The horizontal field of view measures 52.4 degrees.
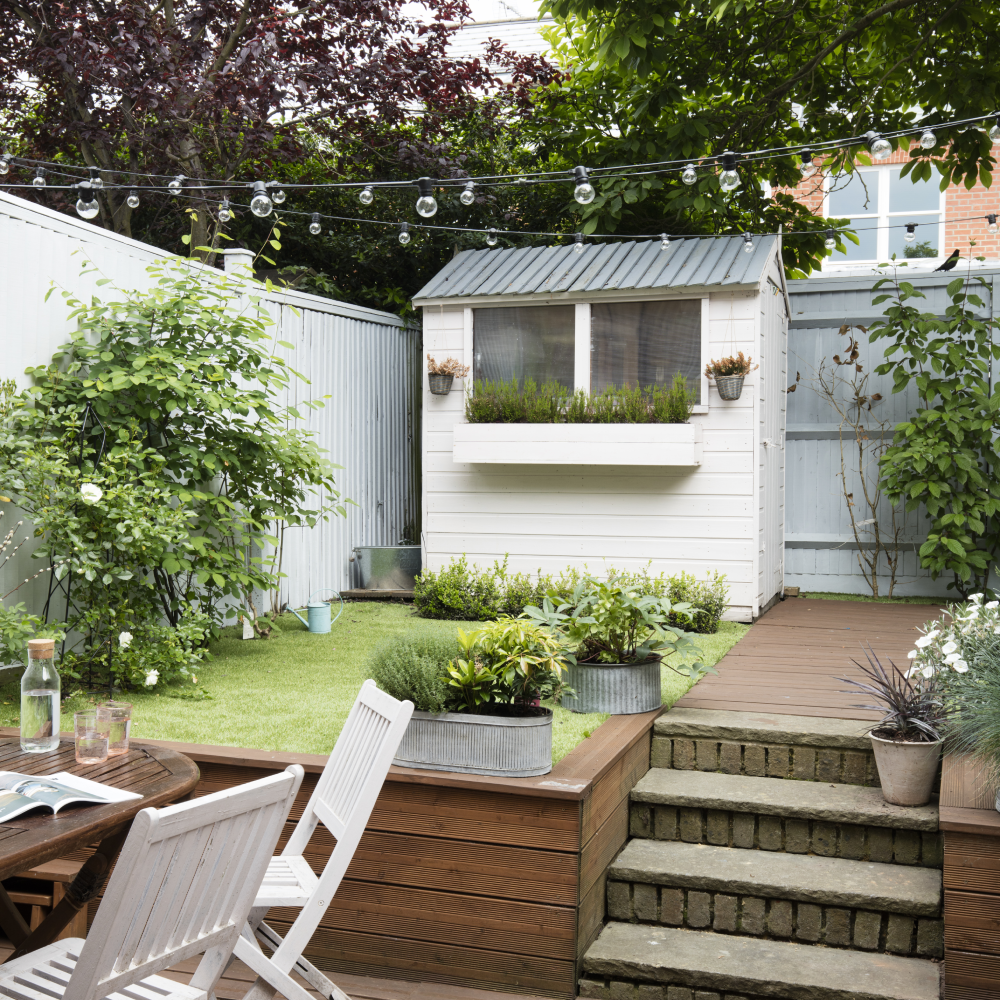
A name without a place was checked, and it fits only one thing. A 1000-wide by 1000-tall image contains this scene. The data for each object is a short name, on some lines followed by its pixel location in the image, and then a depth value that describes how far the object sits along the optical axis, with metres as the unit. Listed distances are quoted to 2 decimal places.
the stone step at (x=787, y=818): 3.32
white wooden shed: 6.32
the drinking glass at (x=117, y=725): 2.42
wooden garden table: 1.87
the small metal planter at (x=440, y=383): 6.91
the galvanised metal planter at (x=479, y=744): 3.05
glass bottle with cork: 2.36
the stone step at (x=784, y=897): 3.05
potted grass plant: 3.31
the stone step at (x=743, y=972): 2.82
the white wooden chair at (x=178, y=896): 1.62
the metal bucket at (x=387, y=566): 7.26
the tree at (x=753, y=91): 6.95
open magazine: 2.00
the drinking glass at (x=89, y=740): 2.34
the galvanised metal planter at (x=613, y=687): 3.92
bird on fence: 7.31
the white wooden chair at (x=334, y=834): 2.33
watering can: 5.92
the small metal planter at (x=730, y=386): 6.23
